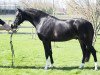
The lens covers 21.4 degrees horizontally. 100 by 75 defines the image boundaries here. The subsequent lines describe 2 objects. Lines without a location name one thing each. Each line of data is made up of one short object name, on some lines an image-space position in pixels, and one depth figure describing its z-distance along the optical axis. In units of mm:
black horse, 8883
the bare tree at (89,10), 15218
